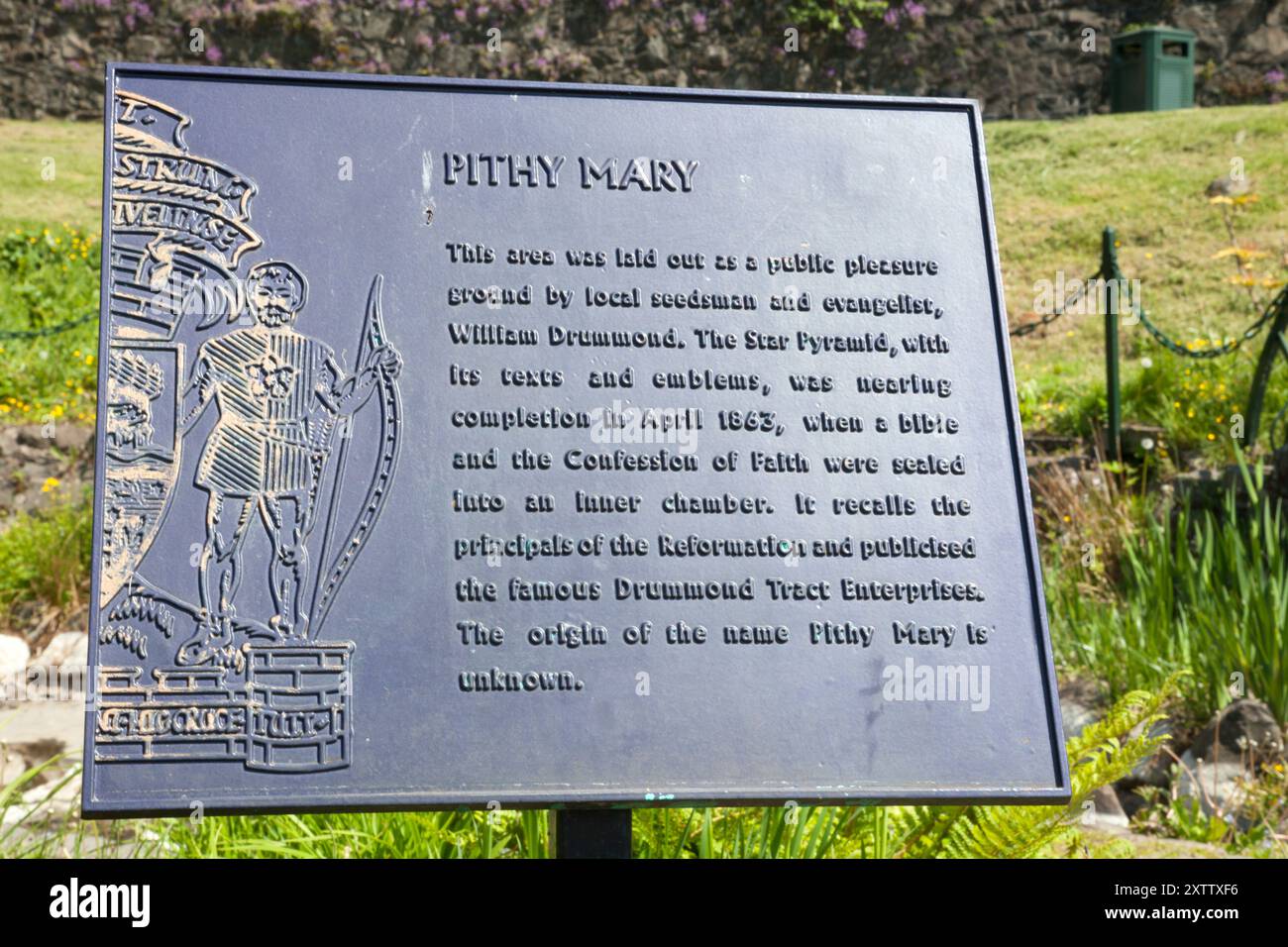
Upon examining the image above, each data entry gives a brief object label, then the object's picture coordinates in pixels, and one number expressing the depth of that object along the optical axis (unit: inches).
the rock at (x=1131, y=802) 170.4
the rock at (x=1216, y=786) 156.5
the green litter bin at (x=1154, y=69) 505.4
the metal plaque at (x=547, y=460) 95.3
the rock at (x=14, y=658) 226.2
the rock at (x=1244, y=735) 164.4
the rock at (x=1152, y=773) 174.6
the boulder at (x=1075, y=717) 188.9
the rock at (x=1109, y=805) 162.1
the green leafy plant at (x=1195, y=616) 171.2
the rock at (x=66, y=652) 231.5
